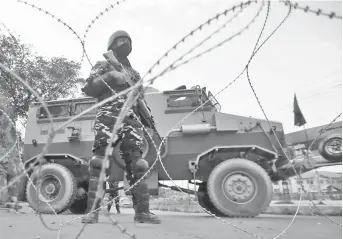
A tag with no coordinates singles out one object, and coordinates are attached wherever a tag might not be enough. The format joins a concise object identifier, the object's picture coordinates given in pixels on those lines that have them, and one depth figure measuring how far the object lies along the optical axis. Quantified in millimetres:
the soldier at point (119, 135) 2406
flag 4691
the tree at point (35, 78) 10363
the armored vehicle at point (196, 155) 3691
